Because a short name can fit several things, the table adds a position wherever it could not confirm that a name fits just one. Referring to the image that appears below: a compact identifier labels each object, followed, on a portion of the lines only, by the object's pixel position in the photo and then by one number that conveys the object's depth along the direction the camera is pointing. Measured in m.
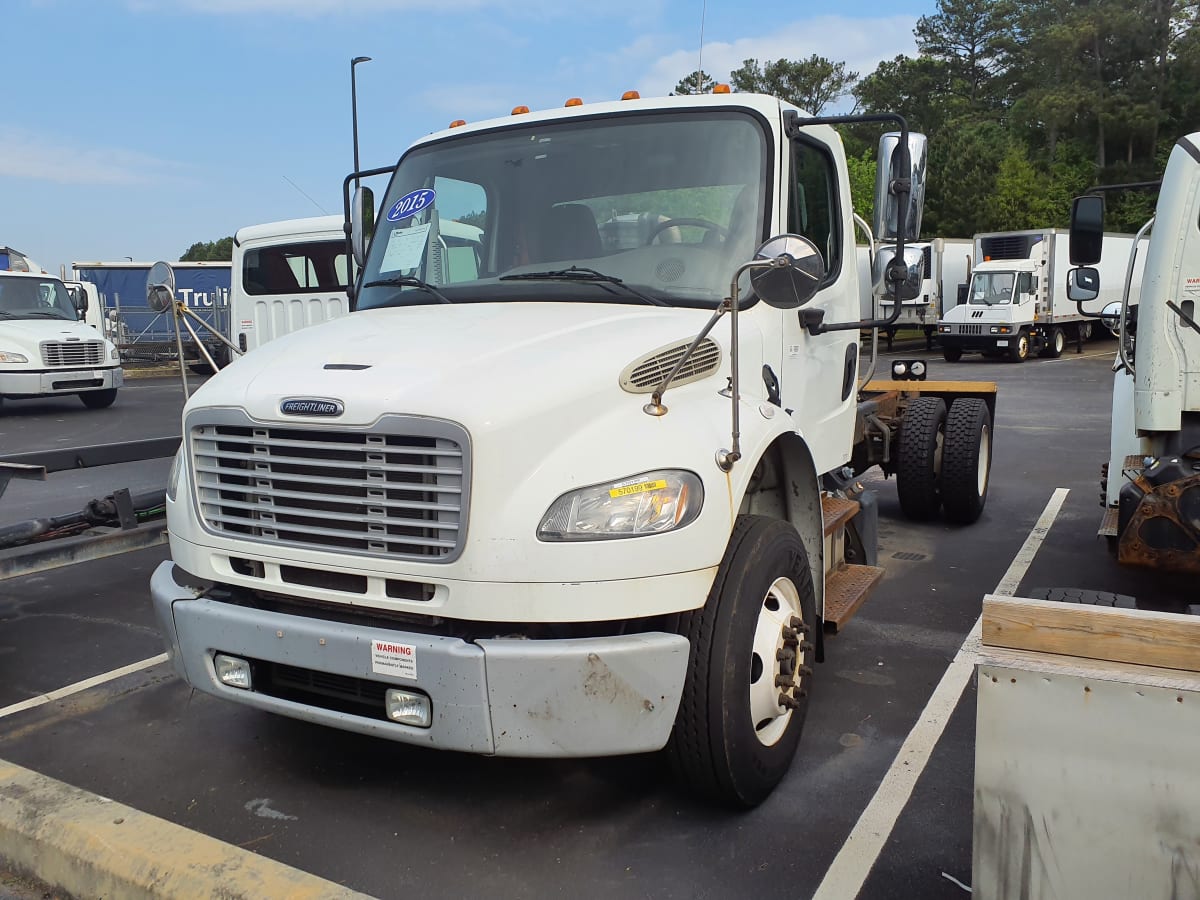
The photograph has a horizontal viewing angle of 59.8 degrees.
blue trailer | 32.41
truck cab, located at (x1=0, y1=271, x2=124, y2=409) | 17.16
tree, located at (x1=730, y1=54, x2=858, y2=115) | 55.94
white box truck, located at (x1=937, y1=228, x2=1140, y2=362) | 28.34
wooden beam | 2.33
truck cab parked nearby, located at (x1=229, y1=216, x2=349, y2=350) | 13.84
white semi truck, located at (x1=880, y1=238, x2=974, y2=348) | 31.98
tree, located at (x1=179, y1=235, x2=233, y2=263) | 99.36
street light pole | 21.05
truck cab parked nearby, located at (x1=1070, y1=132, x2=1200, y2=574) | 5.05
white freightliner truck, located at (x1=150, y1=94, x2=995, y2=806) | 2.99
